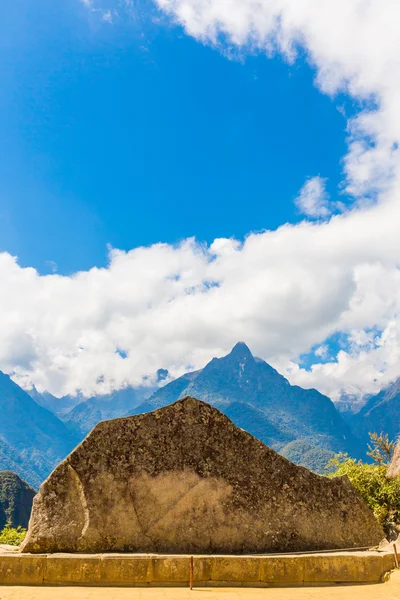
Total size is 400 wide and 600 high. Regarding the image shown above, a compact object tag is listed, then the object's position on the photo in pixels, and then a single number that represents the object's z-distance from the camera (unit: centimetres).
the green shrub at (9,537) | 3722
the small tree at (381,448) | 2134
